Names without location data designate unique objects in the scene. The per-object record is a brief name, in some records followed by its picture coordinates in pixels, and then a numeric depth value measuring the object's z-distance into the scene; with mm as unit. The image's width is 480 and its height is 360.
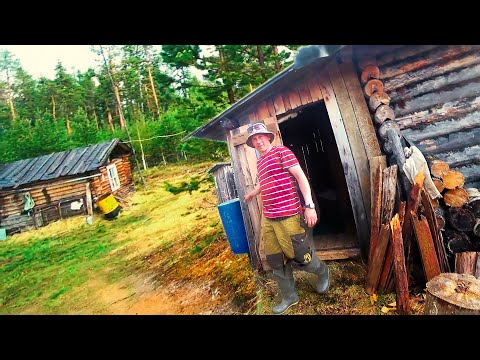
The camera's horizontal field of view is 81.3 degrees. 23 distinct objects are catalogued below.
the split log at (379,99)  2701
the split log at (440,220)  2254
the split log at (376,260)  2361
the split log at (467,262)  2098
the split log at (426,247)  2176
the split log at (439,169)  2297
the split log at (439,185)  2297
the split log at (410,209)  2186
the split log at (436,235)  2207
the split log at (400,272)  2168
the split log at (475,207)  2238
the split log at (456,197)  2284
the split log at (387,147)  2609
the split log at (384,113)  2686
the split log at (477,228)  2209
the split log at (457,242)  2268
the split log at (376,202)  2475
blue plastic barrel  3596
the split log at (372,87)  2725
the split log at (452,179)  2268
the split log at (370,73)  2729
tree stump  1661
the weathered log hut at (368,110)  2551
